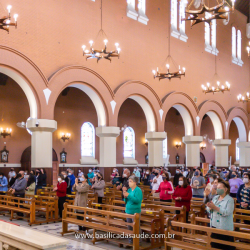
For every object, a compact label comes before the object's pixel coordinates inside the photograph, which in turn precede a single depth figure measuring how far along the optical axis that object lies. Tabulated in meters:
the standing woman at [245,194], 7.38
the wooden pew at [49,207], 9.30
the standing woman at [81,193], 8.24
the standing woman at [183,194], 7.66
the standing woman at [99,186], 9.71
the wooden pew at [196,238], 4.67
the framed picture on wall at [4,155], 14.72
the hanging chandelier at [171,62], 17.88
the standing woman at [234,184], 10.10
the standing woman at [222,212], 4.73
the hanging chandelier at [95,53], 11.30
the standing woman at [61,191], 9.75
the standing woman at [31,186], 10.51
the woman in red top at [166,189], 8.70
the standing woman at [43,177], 11.84
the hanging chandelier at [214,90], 16.36
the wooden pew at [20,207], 8.91
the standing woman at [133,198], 6.39
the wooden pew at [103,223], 6.23
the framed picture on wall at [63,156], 16.83
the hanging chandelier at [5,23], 8.54
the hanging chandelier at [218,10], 8.13
